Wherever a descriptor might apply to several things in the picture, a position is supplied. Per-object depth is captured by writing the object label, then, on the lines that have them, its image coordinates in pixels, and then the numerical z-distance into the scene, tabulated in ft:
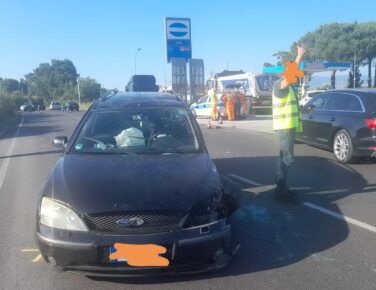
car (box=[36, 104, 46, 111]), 263.33
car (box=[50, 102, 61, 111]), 247.91
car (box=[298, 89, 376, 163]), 28.58
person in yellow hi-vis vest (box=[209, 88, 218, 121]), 79.56
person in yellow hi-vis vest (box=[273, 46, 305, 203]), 20.52
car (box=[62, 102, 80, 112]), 209.15
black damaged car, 11.19
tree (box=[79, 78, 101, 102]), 328.90
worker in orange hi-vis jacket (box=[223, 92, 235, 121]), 78.48
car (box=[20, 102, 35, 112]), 239.95
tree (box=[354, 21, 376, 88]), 186.19
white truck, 98.48
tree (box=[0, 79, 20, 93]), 474.25
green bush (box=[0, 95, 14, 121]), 124.38
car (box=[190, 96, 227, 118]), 83.05
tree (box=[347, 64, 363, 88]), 155.43
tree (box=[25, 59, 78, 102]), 391.45
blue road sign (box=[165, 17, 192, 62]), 73.10
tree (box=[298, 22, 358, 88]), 190.70
